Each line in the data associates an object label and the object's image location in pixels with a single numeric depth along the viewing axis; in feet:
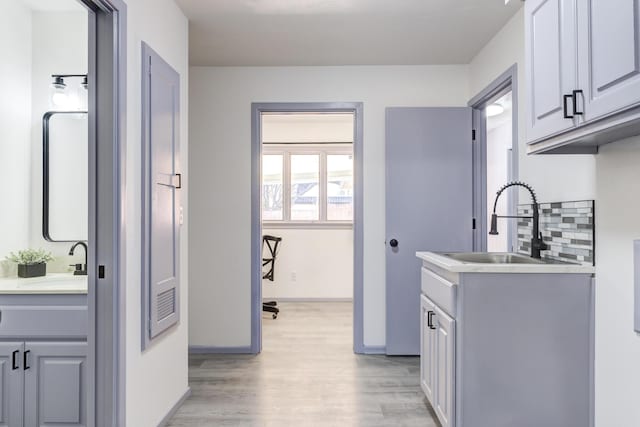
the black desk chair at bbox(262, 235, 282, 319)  18.11
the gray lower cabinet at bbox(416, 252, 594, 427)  6.25
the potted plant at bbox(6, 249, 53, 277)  7.50
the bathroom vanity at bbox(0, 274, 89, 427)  6.42
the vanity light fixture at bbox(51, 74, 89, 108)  8.18
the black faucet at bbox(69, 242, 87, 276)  7.80
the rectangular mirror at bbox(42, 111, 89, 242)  8.25
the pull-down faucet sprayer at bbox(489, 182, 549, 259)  7.42
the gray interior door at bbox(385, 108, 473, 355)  11.57
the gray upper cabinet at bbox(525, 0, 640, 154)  4.06
